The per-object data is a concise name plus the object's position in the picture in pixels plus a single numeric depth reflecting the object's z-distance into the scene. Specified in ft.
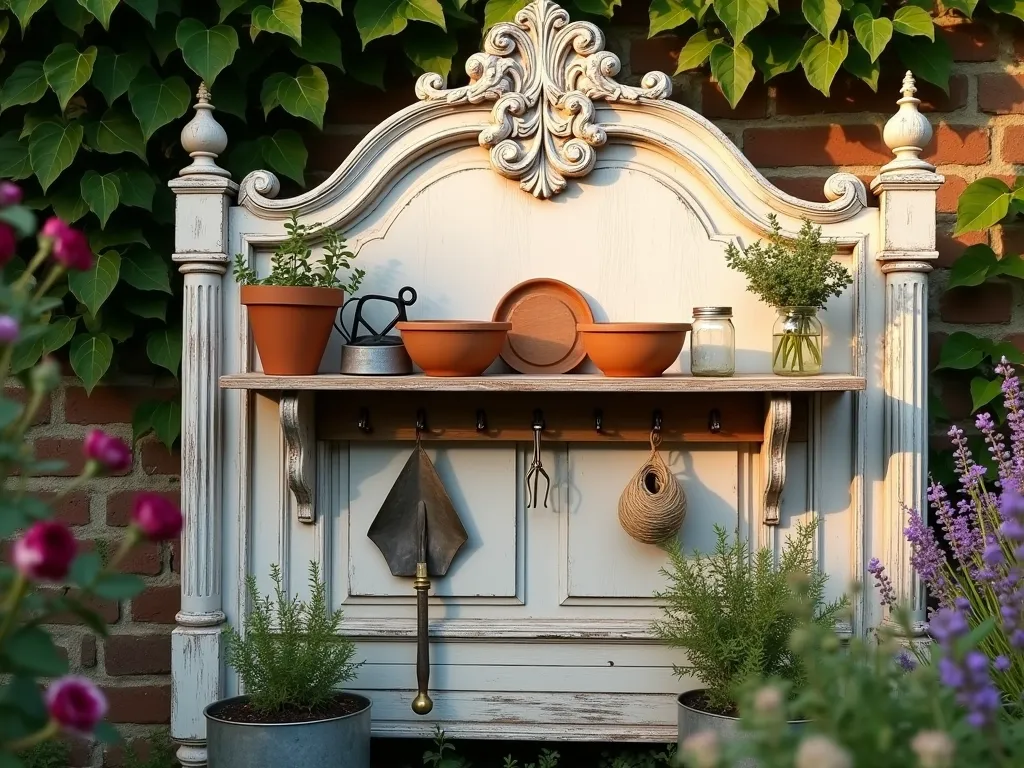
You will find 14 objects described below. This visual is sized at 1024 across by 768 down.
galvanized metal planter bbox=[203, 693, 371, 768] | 5.00
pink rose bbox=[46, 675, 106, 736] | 2.52
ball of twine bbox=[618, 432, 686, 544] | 5.54
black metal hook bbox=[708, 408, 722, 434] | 5.67
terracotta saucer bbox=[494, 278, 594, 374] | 5.81
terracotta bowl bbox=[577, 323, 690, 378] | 5.29
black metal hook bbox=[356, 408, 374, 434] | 5.77
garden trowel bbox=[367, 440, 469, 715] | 5.80
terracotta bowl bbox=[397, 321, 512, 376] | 5.30
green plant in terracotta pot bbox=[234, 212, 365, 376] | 5.39
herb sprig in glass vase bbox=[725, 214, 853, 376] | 5.37
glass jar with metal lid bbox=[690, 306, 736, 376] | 5.53
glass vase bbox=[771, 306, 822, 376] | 5.53
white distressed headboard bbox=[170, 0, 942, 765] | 5.76
